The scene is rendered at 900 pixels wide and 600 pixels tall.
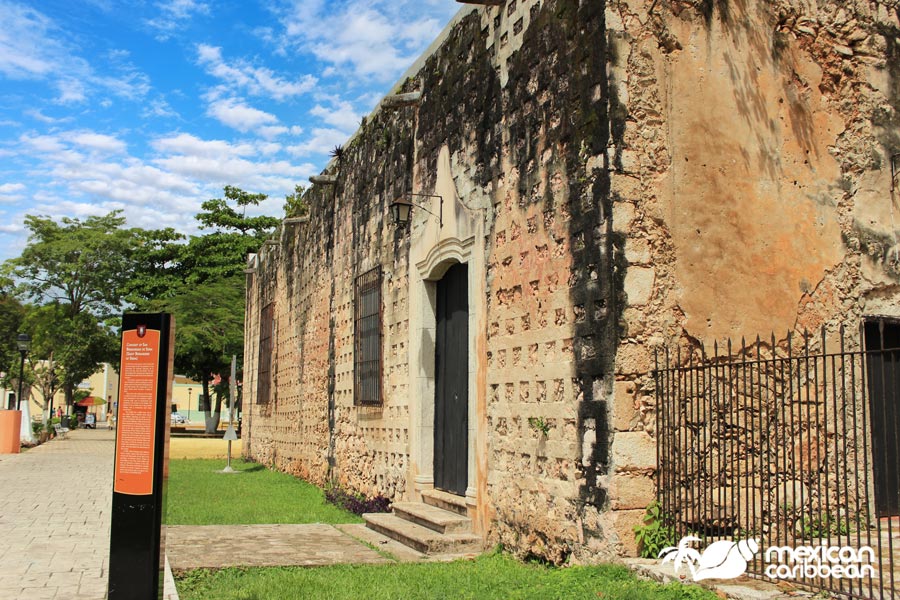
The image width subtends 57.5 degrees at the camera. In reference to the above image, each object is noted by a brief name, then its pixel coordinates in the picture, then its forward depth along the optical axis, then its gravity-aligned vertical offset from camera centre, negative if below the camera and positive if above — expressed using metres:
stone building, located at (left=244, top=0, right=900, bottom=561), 5.94 +1.34
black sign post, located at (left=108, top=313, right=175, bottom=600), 4.63 -0.43
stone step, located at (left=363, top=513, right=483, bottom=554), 7.33 -1.41
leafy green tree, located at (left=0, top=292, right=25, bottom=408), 41.91 +2.70
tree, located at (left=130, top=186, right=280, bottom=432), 28.08 +4.76
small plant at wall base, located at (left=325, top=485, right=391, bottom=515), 10.11 -1.51
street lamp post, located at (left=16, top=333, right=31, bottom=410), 24.42 +1.26
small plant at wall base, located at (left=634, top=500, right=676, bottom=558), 5.56 -1.00
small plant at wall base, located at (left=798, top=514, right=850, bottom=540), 6.02 -1.04
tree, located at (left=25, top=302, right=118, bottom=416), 37.16 +1.88
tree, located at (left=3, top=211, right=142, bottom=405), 37.34 +5.05
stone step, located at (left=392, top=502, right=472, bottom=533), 7.73 -1.30
